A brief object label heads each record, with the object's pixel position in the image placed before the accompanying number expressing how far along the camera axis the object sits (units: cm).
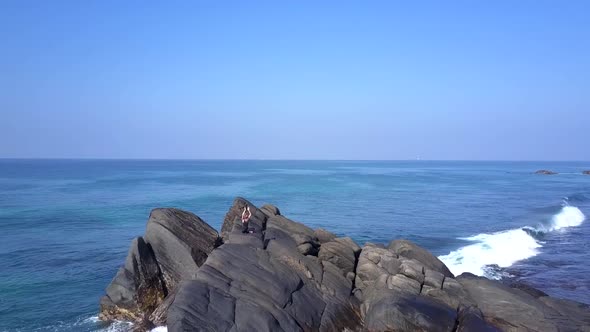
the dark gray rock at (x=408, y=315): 2016
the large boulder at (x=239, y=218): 2997
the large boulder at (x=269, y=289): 1936
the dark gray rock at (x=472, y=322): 2022
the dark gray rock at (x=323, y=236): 2975
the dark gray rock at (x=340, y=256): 2597
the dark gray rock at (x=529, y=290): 2642
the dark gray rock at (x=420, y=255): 2731
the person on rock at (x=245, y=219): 2820
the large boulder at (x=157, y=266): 2469
